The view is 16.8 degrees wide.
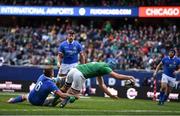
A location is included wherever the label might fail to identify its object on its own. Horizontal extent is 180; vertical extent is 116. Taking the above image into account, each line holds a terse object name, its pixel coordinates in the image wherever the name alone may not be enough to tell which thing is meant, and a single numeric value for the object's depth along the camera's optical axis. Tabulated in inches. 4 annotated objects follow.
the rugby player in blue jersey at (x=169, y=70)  928.3
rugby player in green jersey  693.9
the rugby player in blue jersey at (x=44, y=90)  683.4
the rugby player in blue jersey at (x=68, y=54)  872.3
